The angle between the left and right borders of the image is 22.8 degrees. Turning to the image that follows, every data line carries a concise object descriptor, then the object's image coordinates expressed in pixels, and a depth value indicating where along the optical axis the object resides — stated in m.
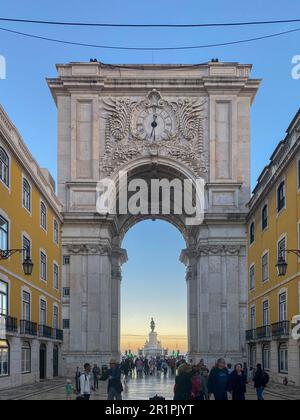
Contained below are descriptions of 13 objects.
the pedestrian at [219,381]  18.16
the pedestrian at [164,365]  56.97
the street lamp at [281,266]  23.94
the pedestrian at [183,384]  16.91
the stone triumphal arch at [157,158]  52.12
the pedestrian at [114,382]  18.38
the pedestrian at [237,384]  17.89
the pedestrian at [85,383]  17.95
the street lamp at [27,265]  25.79
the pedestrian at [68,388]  21.30
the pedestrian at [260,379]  22.94
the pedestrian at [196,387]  18.45
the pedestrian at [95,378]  36.58
